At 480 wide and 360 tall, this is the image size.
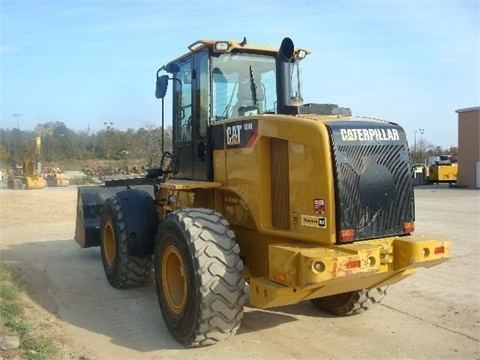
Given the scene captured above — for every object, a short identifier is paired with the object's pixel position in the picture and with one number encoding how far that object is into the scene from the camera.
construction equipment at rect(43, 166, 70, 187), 36.75
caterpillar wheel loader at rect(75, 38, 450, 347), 4.44
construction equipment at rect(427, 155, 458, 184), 33.81
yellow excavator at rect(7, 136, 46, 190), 32.81
